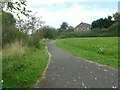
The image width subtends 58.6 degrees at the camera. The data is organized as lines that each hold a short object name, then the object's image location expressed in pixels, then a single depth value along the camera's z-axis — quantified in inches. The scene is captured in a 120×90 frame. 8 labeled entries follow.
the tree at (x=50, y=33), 1362.9
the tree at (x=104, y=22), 1127.1
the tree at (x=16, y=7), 148.9
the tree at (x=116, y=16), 957.0
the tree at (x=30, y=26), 606.6
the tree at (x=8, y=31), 395.7
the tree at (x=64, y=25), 2255.9
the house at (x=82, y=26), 1780.8
